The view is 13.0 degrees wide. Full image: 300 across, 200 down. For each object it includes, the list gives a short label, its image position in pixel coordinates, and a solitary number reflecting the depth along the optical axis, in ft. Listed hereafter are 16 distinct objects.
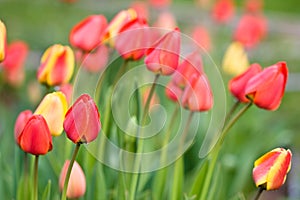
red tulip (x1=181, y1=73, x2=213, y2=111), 6.40
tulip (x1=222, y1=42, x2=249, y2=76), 9.57
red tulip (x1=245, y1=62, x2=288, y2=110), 6.14
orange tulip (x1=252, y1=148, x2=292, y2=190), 5.83
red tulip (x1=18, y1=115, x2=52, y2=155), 5.70
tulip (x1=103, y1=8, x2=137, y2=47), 6.46
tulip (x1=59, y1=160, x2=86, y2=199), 6.25
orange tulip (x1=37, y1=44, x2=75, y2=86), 6.57
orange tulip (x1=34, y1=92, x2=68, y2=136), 5.87
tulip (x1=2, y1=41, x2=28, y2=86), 8.87
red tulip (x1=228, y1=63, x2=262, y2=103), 6.24
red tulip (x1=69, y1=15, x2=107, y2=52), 6.78
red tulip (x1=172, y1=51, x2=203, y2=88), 6.42
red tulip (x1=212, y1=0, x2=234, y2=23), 12.51
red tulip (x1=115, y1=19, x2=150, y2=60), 6.33
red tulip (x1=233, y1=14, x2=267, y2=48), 10.62
